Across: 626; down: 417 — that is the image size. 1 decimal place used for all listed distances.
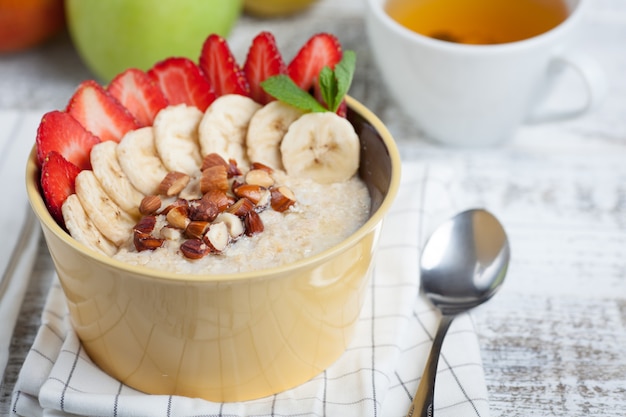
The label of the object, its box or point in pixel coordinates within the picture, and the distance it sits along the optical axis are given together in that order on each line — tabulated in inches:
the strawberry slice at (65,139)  19.9
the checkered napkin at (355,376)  19.4
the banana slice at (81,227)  19.4
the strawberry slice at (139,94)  21.3
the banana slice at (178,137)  21.0
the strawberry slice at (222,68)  21.7
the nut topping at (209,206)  19.5
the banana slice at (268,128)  21.3
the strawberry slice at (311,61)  21.4
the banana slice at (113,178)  20.3
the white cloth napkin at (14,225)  21.3
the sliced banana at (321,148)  21.0
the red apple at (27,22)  27.1
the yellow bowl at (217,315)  18.5
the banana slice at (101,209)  19.9
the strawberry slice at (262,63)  21.5
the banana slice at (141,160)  20.6
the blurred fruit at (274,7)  29.4
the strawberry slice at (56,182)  19.5
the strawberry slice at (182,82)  21.6
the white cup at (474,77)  24.4
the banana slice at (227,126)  21.2
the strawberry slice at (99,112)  20.7
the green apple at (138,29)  25.8
